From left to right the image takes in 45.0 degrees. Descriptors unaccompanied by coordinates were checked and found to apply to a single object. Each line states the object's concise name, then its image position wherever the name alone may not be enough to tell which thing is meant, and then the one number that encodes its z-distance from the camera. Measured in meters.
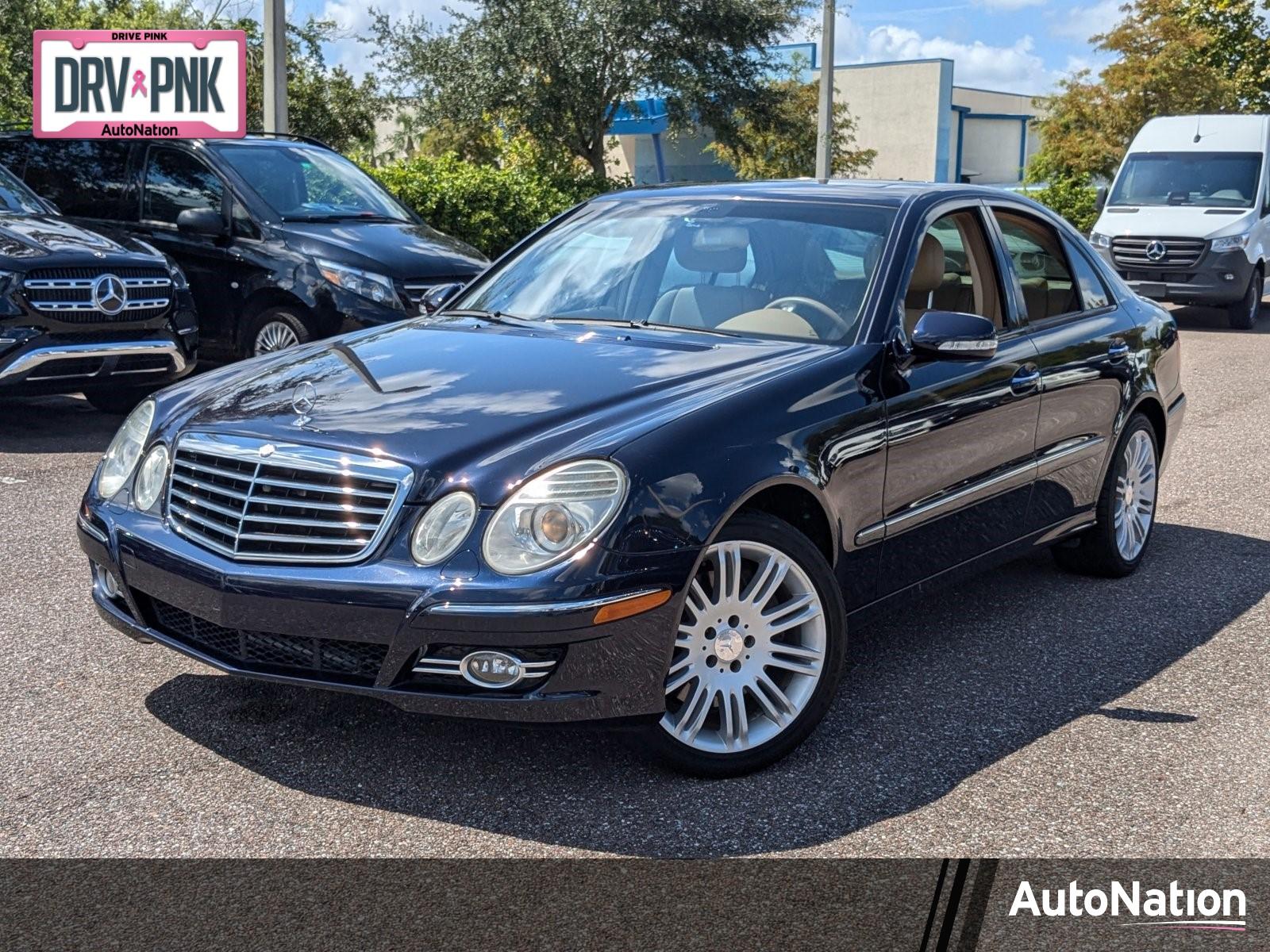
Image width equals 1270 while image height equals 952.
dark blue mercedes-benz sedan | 3.74
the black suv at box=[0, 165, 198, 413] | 8.68
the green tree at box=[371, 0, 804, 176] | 25.14
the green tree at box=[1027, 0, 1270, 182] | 30.25
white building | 65.62
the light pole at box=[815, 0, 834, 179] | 24.58
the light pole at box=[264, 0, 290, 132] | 14.70
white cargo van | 17.50
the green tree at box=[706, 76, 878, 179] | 27.91
